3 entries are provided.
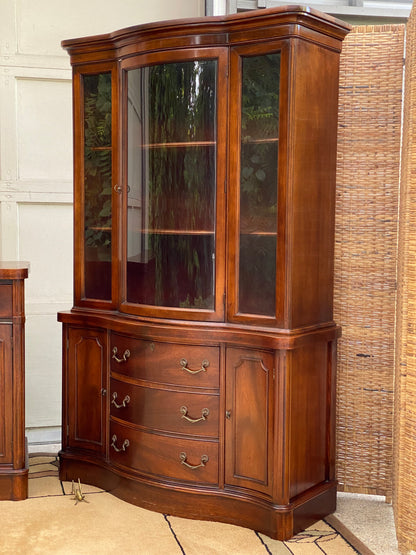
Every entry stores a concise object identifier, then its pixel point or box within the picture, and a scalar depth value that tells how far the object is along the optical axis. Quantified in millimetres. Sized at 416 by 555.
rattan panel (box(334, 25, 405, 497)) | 3191
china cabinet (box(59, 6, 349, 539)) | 2857
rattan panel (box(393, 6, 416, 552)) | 2727
